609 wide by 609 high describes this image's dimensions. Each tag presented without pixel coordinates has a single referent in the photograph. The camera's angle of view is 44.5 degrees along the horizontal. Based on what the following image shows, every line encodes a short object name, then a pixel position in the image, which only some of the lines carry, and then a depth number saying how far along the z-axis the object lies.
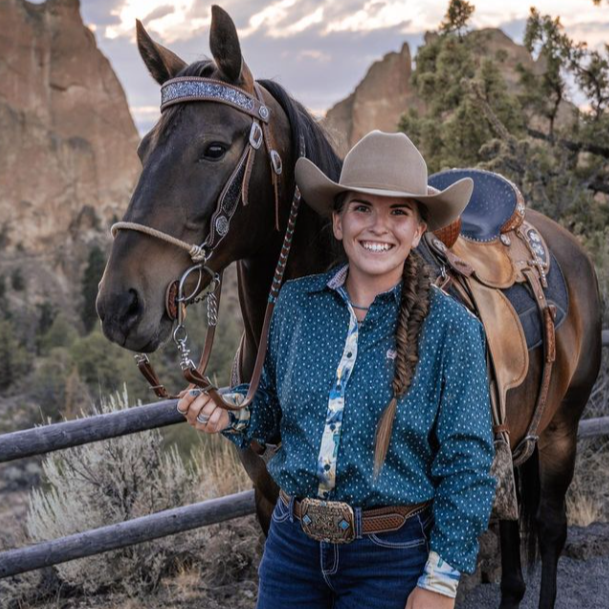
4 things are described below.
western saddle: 2.38
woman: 1.59
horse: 1.71
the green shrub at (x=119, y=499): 3.87
